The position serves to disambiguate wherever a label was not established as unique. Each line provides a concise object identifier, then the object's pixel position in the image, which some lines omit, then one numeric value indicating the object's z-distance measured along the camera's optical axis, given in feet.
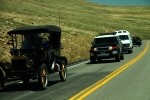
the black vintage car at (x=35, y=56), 50.80
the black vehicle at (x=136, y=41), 205.46
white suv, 140.26
